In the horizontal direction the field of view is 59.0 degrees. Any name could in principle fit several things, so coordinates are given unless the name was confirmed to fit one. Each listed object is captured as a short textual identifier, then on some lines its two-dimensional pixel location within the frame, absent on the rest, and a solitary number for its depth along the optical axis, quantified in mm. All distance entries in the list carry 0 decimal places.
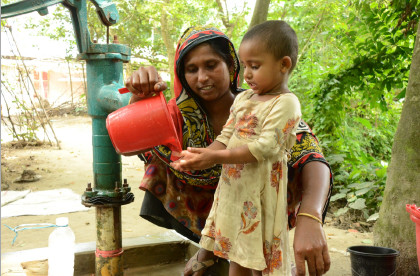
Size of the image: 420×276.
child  1164
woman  1269
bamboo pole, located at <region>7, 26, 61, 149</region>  5682
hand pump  1521
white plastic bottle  1815
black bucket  2064
